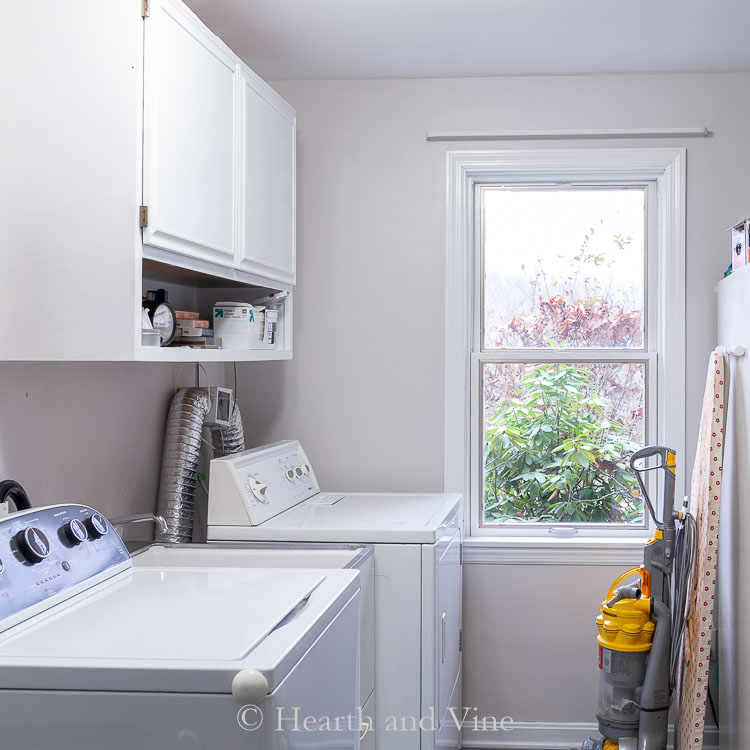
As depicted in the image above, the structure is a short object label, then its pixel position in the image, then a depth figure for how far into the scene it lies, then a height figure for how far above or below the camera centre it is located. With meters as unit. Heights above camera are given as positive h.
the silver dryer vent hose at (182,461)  2.62 -0.26
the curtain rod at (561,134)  3.16 +0.92
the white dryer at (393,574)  2.35 -0.54
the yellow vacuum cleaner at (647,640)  2.58 -0.79
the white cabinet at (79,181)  1.79 +0.41
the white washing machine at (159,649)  1.25 -0.42
